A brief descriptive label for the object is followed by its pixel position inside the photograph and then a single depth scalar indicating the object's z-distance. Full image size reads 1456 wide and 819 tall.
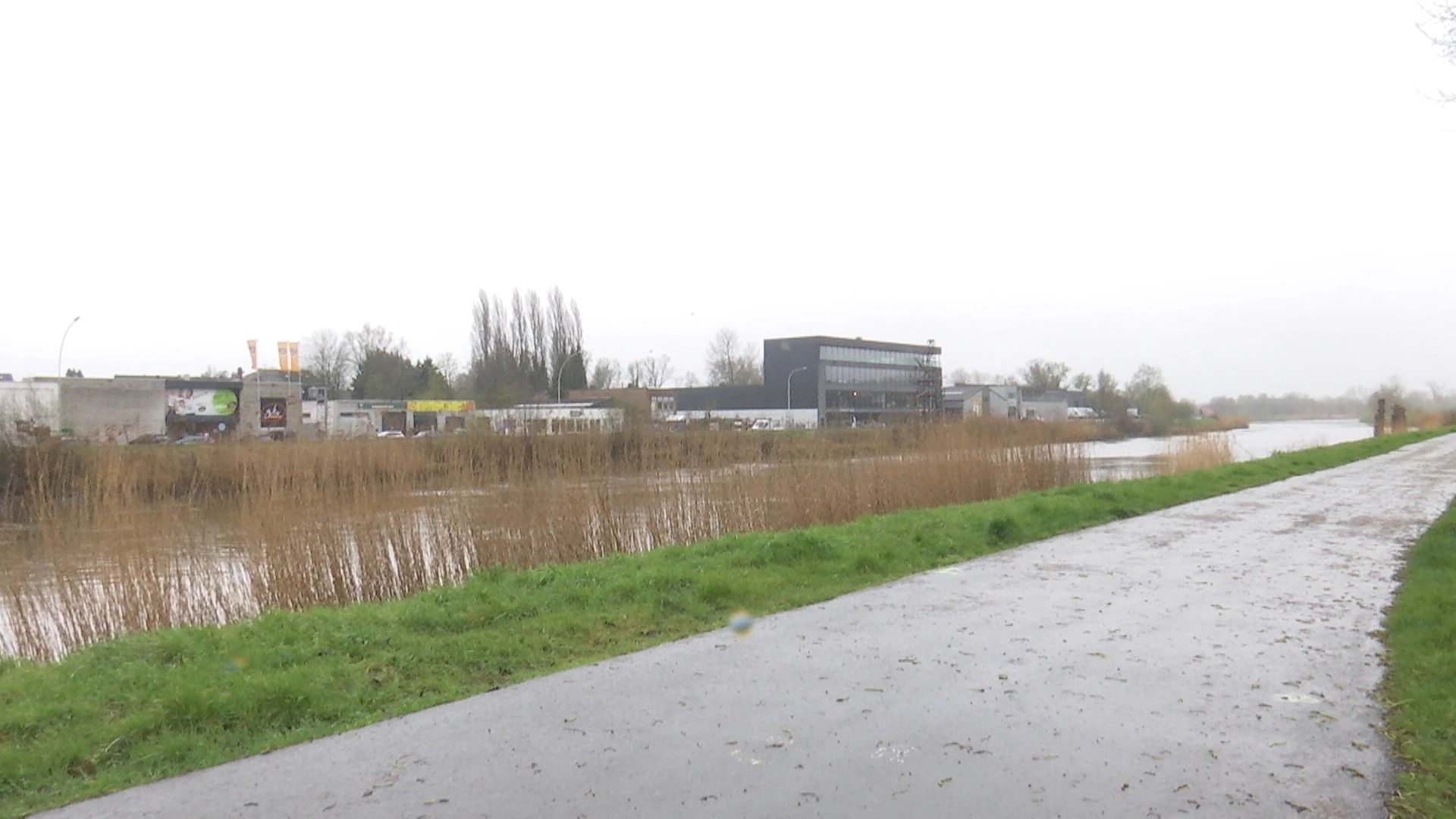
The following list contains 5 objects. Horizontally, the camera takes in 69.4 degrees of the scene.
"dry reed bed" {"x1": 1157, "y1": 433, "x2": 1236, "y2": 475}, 29.39
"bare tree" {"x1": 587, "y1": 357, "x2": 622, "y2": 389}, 104.25
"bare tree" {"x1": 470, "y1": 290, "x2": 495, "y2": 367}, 80.06
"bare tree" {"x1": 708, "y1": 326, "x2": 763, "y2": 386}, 120.69
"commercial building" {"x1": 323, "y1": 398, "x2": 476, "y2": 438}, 59.94
